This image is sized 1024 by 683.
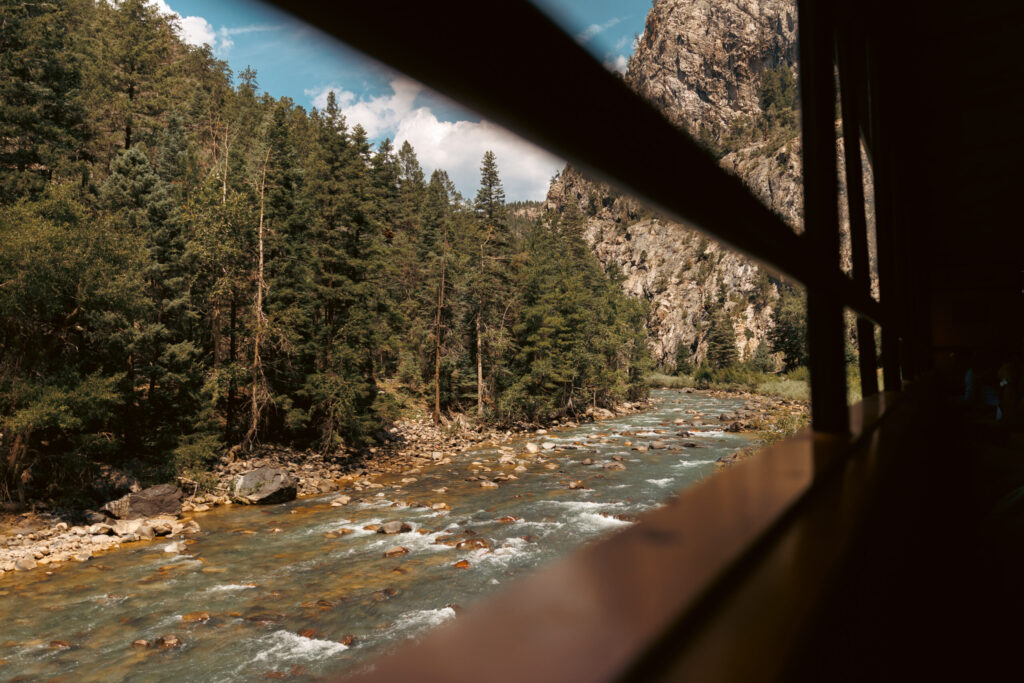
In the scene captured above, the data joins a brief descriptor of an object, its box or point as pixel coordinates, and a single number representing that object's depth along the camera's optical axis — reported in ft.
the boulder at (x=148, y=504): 42.47
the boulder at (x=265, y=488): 48.14
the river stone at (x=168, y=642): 24.73
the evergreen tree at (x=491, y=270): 99.96
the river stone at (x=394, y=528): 38.86
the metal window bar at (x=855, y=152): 7.73
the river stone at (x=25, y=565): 32.81
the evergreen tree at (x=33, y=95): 58.63
